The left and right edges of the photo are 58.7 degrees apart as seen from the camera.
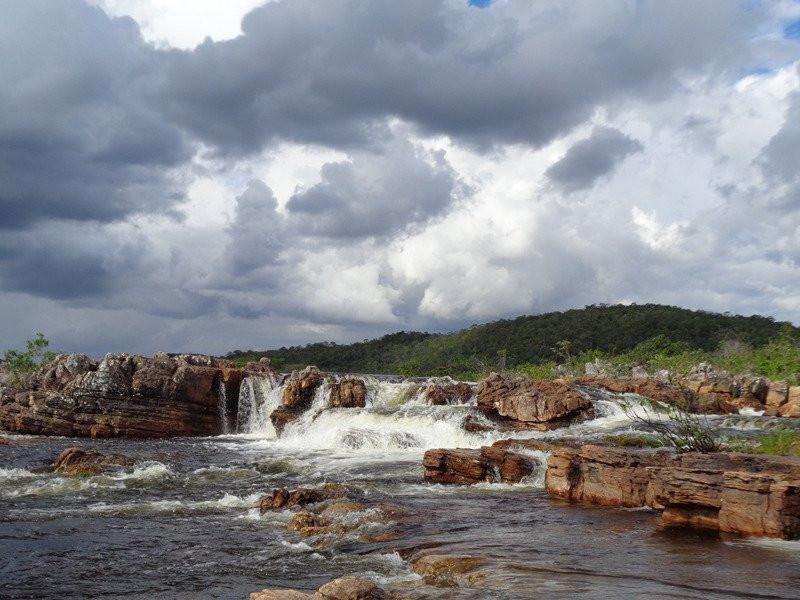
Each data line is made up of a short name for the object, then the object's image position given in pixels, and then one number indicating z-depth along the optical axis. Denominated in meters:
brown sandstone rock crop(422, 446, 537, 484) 19.02
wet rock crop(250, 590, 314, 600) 7.45
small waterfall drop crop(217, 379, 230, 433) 38.81
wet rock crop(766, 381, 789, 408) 39.25
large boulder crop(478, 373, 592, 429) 30.75
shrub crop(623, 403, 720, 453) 14.72
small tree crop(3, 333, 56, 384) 44.25
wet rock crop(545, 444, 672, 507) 15.20
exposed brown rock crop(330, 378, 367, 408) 36.84
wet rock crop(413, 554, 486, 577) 9.96
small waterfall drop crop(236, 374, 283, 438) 39.09
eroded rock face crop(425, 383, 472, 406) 35.44
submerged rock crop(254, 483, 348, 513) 15.84
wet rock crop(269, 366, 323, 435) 36.38
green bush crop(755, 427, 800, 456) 15.37
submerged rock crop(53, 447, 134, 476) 21.17
